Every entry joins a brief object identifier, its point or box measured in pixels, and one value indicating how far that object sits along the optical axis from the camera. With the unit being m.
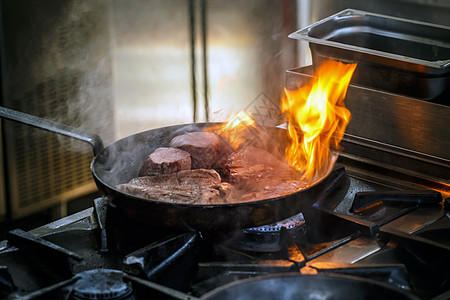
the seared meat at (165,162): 1.29
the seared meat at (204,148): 1.32
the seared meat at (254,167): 1.30
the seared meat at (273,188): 1.23
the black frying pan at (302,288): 1.04
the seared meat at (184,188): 1.21
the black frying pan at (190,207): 1.14
